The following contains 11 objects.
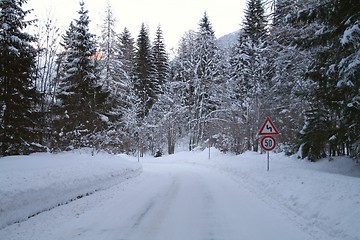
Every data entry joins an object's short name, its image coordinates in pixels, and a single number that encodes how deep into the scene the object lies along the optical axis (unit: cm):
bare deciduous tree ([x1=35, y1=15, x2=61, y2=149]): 1929
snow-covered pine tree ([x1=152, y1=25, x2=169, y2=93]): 4984
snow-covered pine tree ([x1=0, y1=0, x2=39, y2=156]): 1407
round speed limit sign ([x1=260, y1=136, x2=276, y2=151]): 1259
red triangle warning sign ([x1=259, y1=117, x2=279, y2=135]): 1280
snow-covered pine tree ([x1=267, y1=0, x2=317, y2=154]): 1340
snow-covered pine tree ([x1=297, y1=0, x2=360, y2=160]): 837
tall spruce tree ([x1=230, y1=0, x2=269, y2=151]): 2537
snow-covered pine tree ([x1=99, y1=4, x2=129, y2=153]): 2944
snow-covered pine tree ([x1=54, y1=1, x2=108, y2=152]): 2089
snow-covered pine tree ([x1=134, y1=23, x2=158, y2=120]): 4419
